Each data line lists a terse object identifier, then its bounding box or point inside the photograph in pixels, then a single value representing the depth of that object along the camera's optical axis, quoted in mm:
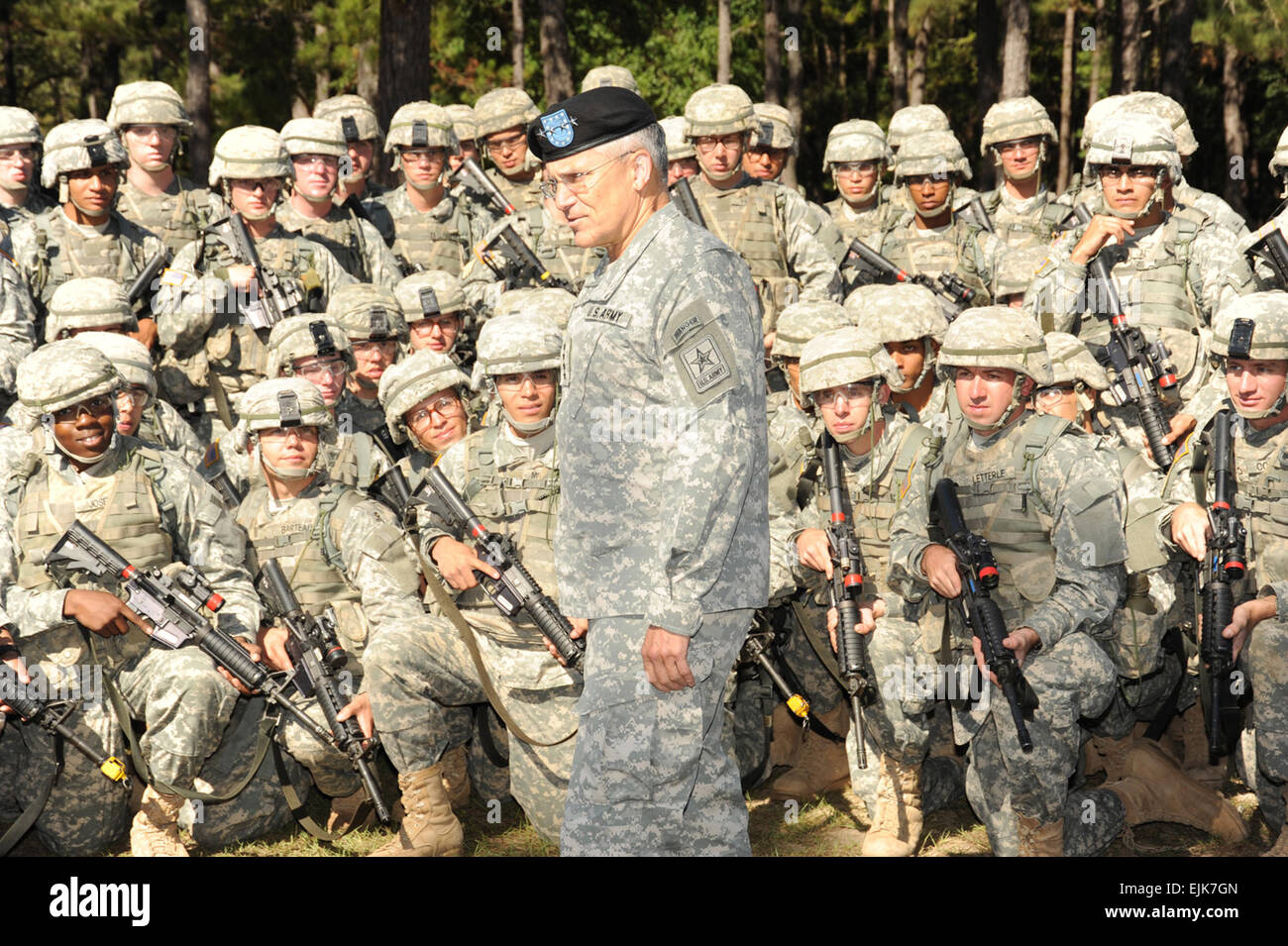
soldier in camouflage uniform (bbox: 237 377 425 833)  7707
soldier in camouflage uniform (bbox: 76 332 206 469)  8438
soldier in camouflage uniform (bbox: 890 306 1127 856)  6660
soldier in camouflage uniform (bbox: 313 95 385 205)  12188
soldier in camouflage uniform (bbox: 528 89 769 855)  4465
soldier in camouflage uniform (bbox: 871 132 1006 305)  11195
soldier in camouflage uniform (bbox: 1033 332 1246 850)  7258
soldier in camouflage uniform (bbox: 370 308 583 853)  7242
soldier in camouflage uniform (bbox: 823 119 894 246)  12266
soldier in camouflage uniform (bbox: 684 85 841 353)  10688
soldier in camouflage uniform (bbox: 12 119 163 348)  10070
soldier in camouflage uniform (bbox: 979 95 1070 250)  11734
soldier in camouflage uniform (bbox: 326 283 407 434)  9617
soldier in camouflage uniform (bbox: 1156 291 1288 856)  6926
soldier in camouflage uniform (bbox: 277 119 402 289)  10945
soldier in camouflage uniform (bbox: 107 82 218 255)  10875
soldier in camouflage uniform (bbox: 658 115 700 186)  11609
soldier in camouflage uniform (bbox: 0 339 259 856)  7441
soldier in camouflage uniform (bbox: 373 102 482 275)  11992
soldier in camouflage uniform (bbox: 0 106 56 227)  10492
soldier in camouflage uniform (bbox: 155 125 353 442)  9992
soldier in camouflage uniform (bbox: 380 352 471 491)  8320
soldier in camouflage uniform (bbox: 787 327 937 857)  7141
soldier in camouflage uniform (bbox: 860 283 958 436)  8383
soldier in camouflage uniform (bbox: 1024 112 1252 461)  9375
